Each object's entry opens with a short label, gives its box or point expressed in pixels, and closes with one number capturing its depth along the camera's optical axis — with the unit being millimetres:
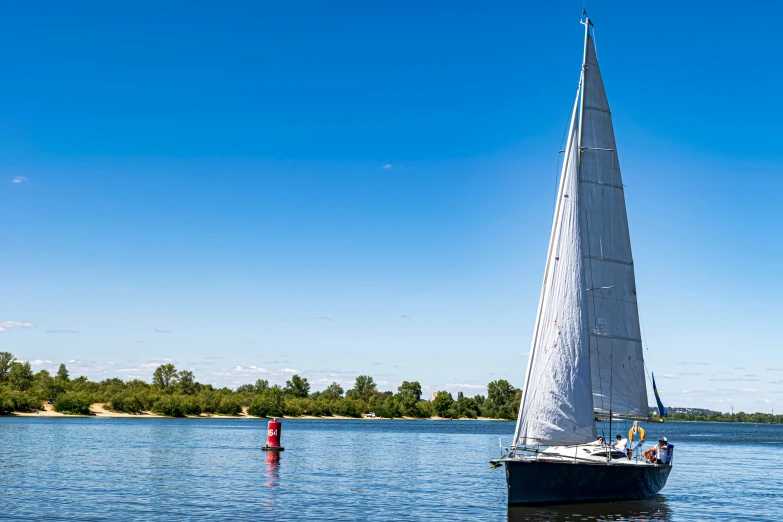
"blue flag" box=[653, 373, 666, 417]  39938
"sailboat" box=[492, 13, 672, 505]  35094
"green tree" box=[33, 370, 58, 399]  182462
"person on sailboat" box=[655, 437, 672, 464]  40000
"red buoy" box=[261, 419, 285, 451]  73375
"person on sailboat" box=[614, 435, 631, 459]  38250
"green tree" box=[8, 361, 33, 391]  199000
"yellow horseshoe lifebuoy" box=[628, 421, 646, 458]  39406
